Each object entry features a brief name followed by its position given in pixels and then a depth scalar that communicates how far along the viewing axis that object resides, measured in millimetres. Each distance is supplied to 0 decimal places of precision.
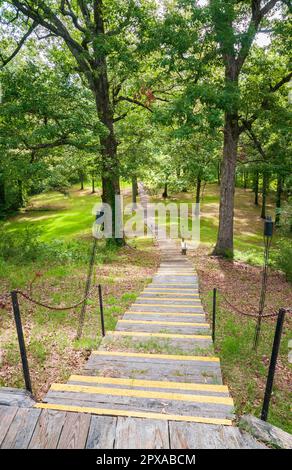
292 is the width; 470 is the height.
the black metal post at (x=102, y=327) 5676
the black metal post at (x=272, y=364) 3193
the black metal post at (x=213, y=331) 5785
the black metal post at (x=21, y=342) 3330
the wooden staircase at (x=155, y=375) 3223
